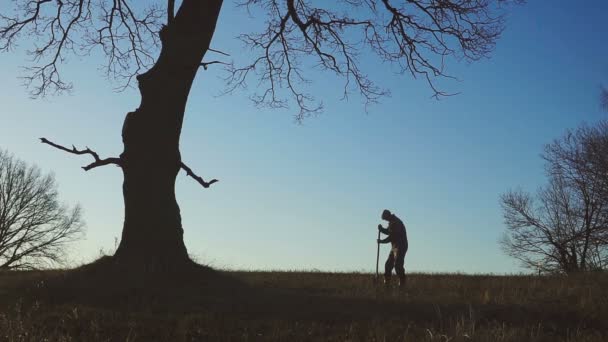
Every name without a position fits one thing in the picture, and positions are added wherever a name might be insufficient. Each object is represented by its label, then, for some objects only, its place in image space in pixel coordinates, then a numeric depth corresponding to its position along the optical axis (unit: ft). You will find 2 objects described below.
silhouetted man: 43.29
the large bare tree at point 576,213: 76.59
